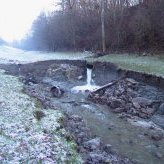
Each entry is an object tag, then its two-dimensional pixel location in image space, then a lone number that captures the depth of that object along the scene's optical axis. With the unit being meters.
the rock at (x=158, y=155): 7.08
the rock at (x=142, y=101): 11.11
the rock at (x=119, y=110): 10.90
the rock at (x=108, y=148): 7.18
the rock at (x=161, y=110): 10.35
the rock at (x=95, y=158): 6.39
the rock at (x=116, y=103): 11.47
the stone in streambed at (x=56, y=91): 13.61
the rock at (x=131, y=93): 12.31
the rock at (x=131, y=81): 13.44
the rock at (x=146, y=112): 10.27
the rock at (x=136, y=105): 10.94
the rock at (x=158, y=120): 9.50
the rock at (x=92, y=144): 7.21
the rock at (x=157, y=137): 8.18
